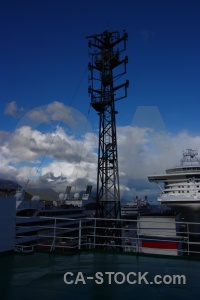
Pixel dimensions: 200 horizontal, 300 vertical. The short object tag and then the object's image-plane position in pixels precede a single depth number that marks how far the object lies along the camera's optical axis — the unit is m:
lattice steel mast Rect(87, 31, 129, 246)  22.52
